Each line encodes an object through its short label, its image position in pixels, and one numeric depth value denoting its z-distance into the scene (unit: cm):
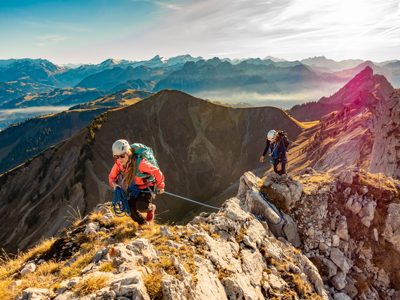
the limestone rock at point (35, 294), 648
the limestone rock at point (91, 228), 1212
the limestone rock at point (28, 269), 979
